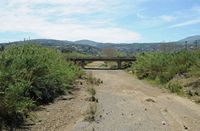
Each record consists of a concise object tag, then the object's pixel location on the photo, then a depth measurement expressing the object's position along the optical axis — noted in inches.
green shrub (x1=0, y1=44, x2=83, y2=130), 302.4
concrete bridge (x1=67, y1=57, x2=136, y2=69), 1630.3
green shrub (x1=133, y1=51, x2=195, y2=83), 720.7
